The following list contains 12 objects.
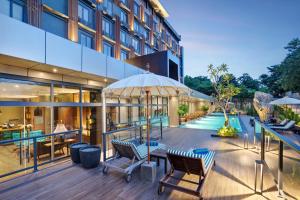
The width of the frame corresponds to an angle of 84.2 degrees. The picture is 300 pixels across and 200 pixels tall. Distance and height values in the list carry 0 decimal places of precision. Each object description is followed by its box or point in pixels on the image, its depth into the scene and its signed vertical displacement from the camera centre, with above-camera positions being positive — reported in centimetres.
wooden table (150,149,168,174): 461 -162
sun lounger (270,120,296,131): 842 -142
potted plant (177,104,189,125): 1573 -113
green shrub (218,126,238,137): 966 -196
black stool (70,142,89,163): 531 -177
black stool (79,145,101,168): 488 -175
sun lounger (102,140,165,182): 424 -162
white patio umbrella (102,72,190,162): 397 +38
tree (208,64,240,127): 1073 +103
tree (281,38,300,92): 1461 +225
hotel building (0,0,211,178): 525 +114
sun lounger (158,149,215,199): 323 -148
